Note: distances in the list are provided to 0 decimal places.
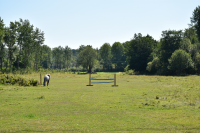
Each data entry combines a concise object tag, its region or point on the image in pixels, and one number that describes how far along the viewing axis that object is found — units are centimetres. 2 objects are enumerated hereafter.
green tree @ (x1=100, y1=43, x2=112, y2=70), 14712
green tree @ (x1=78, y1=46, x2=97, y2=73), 9789
